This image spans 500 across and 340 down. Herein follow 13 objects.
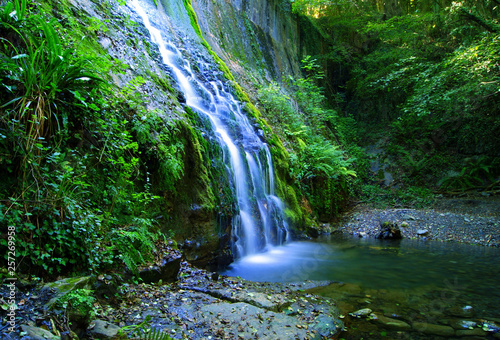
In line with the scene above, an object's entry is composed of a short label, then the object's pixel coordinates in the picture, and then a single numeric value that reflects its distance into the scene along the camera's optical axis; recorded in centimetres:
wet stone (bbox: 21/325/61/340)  188
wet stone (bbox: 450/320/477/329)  349
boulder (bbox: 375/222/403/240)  945
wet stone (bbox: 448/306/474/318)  384
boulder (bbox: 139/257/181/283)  359
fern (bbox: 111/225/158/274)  337
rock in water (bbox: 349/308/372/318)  373
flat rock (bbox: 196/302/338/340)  286
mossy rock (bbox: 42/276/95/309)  229
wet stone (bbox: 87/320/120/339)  229
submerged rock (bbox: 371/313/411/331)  346
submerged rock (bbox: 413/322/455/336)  335
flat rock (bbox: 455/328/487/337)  334
